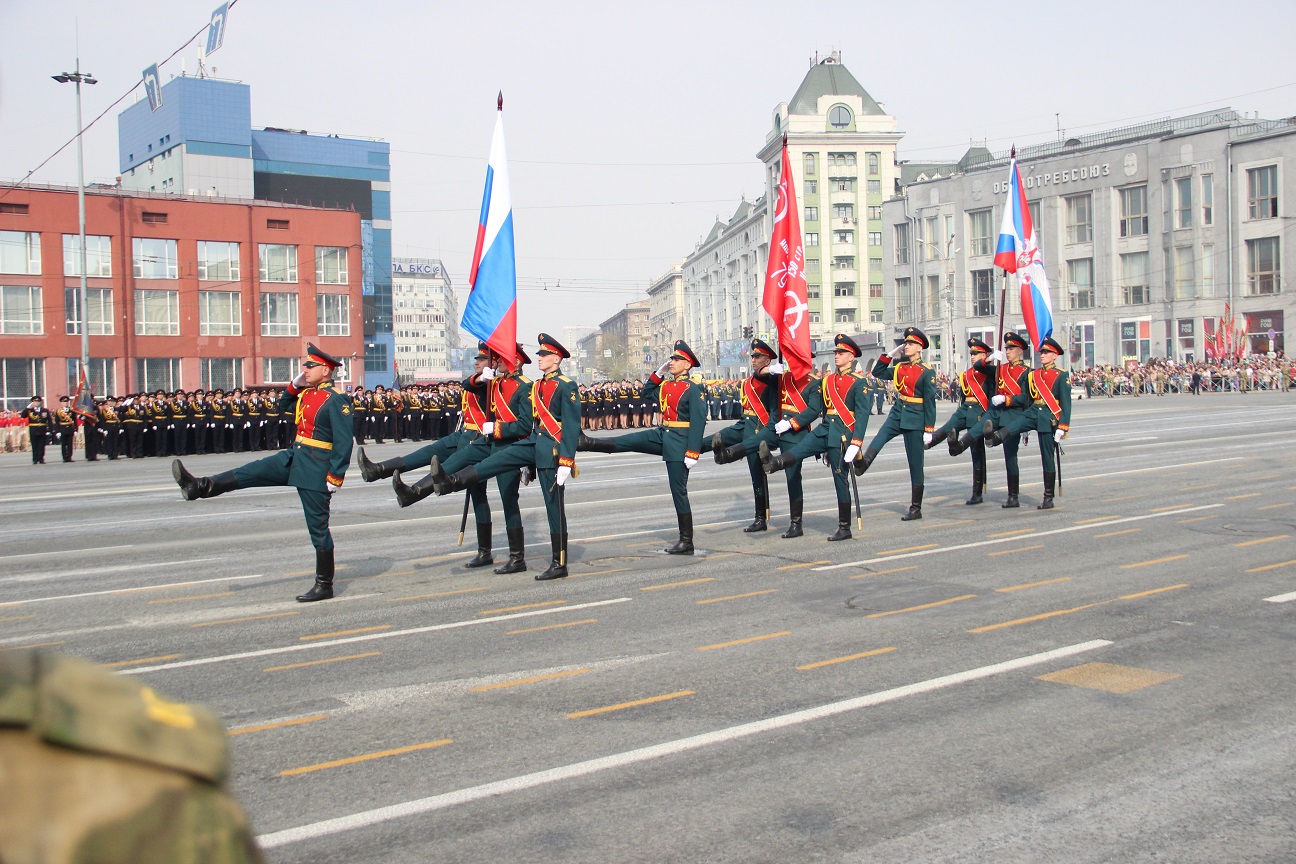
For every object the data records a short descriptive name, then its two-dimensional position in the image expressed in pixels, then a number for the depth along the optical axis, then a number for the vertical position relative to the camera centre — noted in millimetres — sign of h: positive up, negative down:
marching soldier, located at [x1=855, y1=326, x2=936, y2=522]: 14312 +1
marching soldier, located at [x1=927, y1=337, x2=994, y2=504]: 15156 -42
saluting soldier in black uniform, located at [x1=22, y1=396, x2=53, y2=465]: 30875 -53
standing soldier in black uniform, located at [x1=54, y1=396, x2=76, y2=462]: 31828 -106
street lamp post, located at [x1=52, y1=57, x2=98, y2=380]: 39188 +9105
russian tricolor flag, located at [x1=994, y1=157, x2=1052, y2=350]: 17359 +2227
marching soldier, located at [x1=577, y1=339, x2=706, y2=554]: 11758 -233
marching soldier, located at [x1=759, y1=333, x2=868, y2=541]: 12766 -165
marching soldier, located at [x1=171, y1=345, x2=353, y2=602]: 9609 -404
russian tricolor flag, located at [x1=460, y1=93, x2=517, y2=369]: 11469 +1451
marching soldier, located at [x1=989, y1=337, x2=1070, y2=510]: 14602 -173
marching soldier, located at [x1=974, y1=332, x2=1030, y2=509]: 14625 -5
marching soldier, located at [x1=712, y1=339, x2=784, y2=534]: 13109 -32
